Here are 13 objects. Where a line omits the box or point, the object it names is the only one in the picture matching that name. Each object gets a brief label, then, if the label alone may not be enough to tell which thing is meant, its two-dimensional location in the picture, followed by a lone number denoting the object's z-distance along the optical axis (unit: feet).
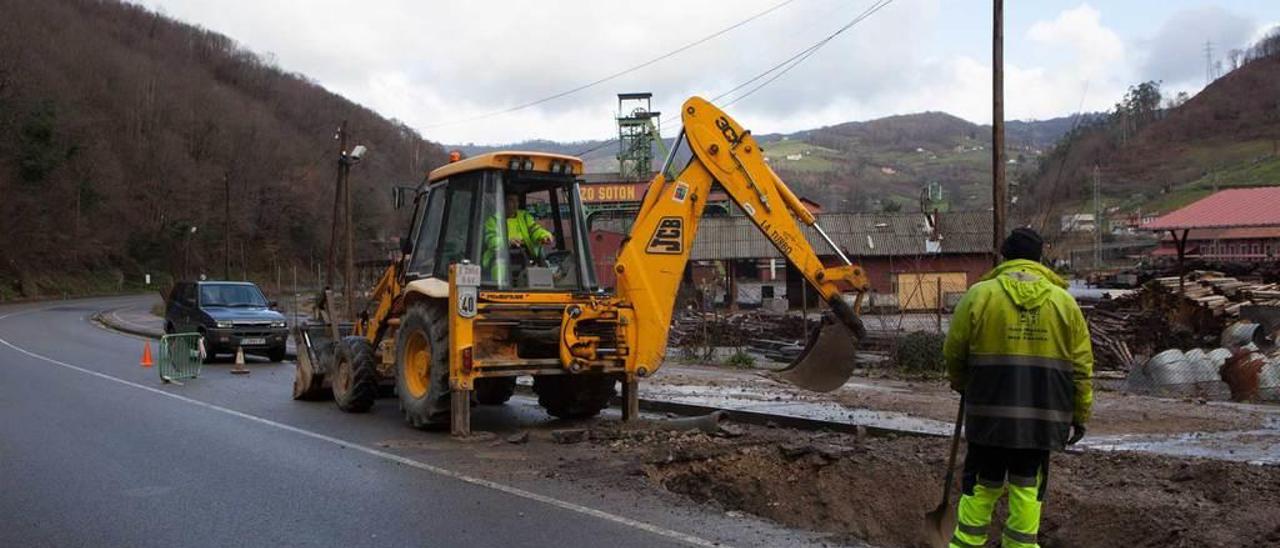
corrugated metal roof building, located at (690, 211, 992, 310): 149.69
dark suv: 68.80
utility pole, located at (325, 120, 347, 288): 91.38
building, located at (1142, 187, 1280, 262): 100.27
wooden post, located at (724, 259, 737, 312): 133.59
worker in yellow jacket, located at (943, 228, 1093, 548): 14.94
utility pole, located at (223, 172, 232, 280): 155.75
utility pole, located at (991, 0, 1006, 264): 48.19
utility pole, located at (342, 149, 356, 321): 86.63
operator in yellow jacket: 35.06
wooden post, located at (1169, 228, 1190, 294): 76.04
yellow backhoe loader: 31.24
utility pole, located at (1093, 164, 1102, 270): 186.23
